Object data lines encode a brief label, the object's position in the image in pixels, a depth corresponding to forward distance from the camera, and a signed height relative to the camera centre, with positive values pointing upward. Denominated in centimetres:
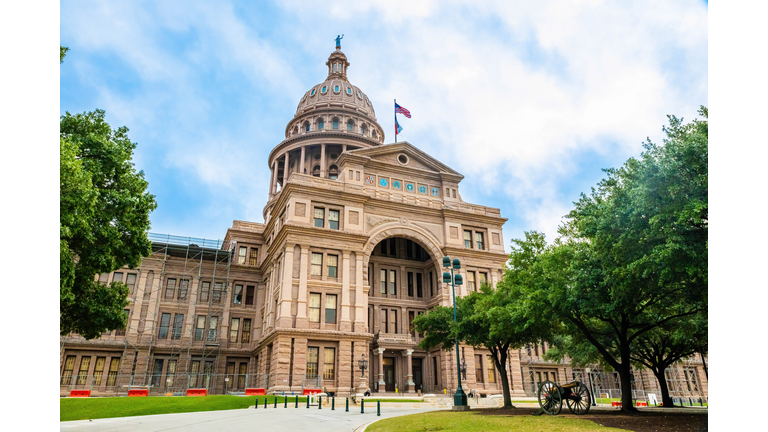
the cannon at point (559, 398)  1881 -76
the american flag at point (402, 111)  5191 +2789
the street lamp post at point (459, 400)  2428 -104
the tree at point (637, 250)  1334 +416
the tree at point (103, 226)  1772 +580
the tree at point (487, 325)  2470 +303
